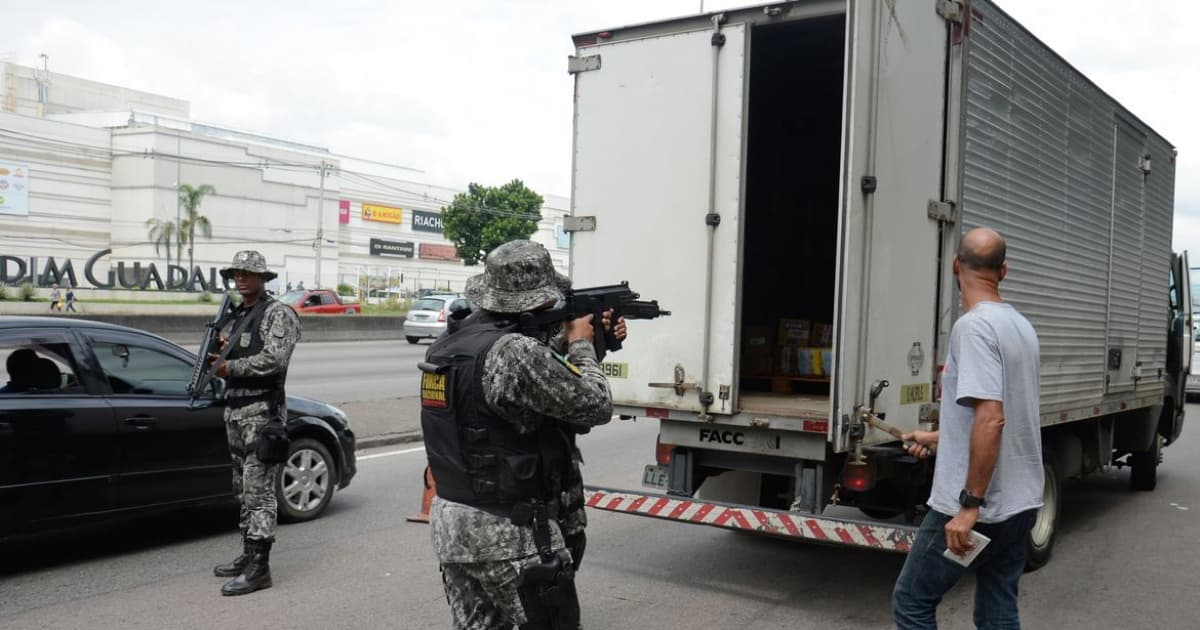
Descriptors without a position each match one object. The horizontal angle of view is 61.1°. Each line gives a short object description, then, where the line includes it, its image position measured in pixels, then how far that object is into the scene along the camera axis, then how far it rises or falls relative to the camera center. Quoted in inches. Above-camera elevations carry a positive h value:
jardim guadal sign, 1863.9 +18.2
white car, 1173.1 -23.2
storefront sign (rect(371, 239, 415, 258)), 3553.2 +172.3
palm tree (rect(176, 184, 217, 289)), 2481.5 +178.3
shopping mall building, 2554.1 +259.4
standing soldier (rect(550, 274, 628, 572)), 135.1 -27.3
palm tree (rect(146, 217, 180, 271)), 2511.1 +141.7
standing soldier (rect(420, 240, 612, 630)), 121.1 -18.0
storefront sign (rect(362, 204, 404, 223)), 3523.6 +292.0
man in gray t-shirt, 133.0 -18.3
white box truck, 202.5 +18.1
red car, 1320.1 -10.4
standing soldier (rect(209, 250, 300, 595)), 223.5 -25.6
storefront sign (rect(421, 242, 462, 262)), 3792.6 +176.5
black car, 225.6 -33.6
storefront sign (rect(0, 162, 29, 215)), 2511.1 +235.2
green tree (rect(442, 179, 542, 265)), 2760.8 +227.4
